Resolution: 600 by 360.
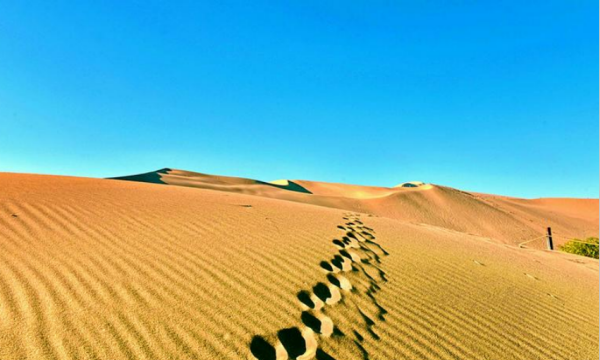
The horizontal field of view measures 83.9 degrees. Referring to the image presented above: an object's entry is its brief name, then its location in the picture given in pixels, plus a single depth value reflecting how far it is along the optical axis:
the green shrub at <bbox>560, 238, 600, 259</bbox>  9.82
